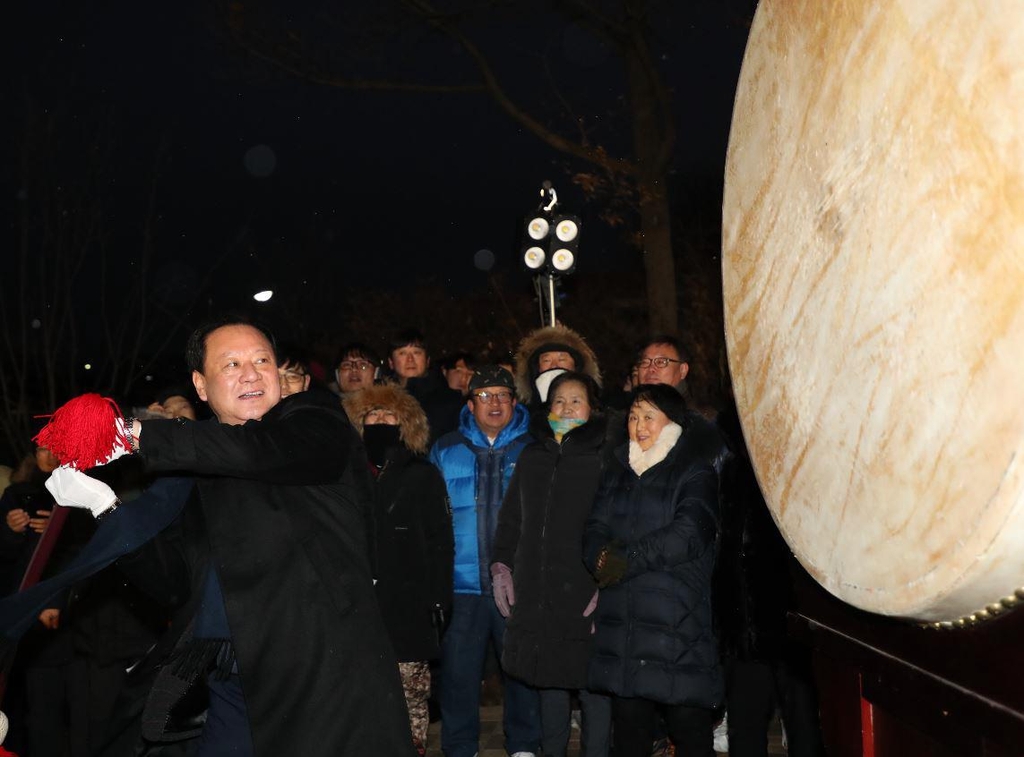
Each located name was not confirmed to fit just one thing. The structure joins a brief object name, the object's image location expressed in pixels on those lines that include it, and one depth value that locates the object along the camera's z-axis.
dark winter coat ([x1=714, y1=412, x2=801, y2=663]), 4.52
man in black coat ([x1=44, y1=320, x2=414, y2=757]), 2.72
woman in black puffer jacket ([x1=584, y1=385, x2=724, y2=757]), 4.57
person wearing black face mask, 5.43
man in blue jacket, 5.78
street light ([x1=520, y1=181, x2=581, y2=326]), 9.84
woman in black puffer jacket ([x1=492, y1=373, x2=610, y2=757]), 5.14
